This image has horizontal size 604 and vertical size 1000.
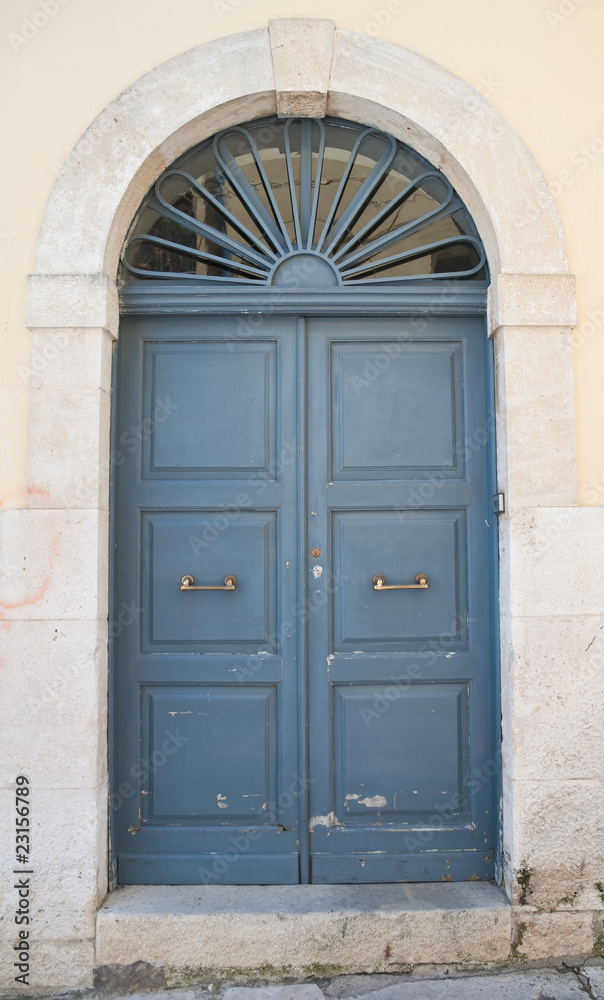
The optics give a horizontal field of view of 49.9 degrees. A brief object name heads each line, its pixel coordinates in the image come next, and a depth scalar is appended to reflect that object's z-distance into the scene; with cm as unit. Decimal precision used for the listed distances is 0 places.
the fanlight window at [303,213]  314
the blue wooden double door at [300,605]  304
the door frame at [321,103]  287
